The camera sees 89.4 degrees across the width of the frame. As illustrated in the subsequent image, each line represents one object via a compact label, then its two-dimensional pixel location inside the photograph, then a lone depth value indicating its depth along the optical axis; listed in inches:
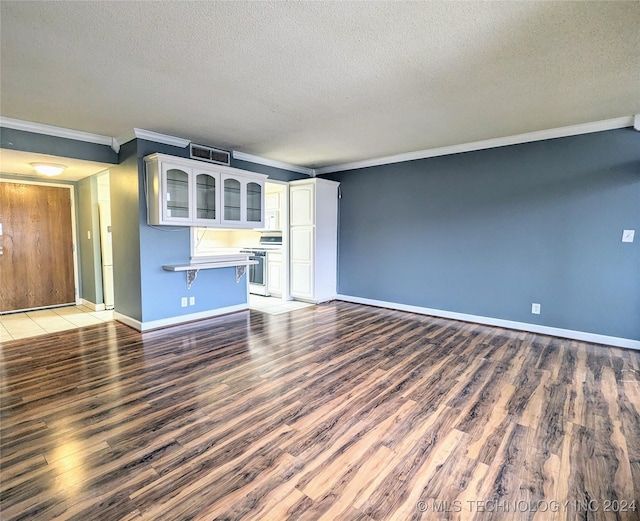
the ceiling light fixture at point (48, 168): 157.4
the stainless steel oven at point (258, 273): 245.8
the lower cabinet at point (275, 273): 236.7
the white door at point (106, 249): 199.8
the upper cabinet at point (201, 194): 148.3
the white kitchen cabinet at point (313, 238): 216.8
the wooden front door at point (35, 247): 190.4
